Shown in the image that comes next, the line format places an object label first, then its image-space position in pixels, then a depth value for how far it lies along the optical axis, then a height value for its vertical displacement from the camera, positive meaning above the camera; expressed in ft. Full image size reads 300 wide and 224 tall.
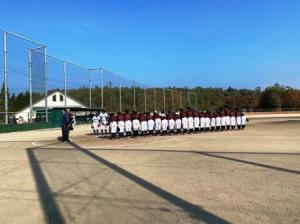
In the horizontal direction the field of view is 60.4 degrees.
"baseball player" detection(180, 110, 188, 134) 50.82 -0.62
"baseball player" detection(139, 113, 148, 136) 46.82 -0.72
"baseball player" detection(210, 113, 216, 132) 54.74 -1.06
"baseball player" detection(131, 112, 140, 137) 45.95 -0.83
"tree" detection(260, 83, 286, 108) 222.48 +14.79
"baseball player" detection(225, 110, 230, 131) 56.34 -0.53
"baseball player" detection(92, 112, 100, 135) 51.90 -0.81
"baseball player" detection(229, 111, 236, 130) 57.07 -0.79
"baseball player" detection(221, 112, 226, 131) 55.98 -0.82
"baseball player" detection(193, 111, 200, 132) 52.34 -0.71
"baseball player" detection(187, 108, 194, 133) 51.53 -0.47
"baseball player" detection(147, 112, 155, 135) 47.41 -0.93
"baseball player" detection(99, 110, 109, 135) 51.11 -0.84
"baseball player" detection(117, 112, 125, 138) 45.03 -0.91
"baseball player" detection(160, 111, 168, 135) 48.93 -1.23
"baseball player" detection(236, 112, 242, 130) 58.20 -0.85
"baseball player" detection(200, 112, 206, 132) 53.19 -0.86
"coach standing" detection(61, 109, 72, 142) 40.57 -0.73
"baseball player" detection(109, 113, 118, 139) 44.67 -1.38
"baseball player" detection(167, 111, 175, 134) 49.65 -0.81
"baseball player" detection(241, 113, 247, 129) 58.94 -1.00
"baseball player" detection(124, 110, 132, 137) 45.29 -0.78
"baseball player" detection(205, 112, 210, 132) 53.81 -0.80
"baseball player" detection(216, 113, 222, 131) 55.67 -0.89
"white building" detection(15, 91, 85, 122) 62.67 +5.47
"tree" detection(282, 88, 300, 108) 222.90 +13.05
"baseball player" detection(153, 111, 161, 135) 48.34 -0.81
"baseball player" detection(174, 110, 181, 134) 50.28 -0.77
